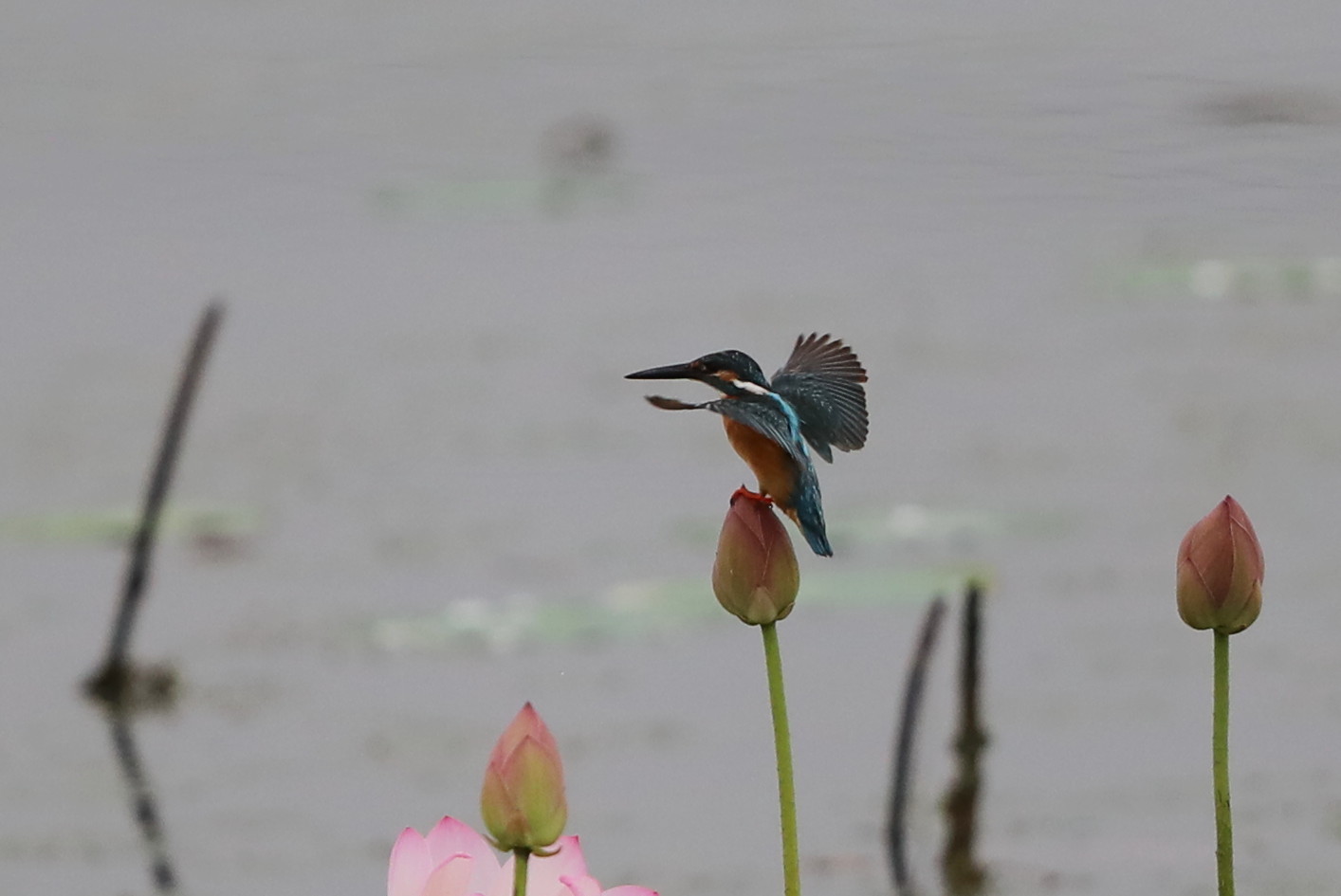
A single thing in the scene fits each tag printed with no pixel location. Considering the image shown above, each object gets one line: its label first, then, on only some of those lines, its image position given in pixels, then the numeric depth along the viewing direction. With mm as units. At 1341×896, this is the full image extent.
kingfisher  13549
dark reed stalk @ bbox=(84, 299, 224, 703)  28531
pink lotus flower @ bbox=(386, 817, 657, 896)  13458
